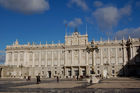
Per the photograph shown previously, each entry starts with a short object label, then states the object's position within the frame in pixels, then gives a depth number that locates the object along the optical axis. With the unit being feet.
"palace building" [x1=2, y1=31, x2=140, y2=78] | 259.80
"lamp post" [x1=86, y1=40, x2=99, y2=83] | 125.59
